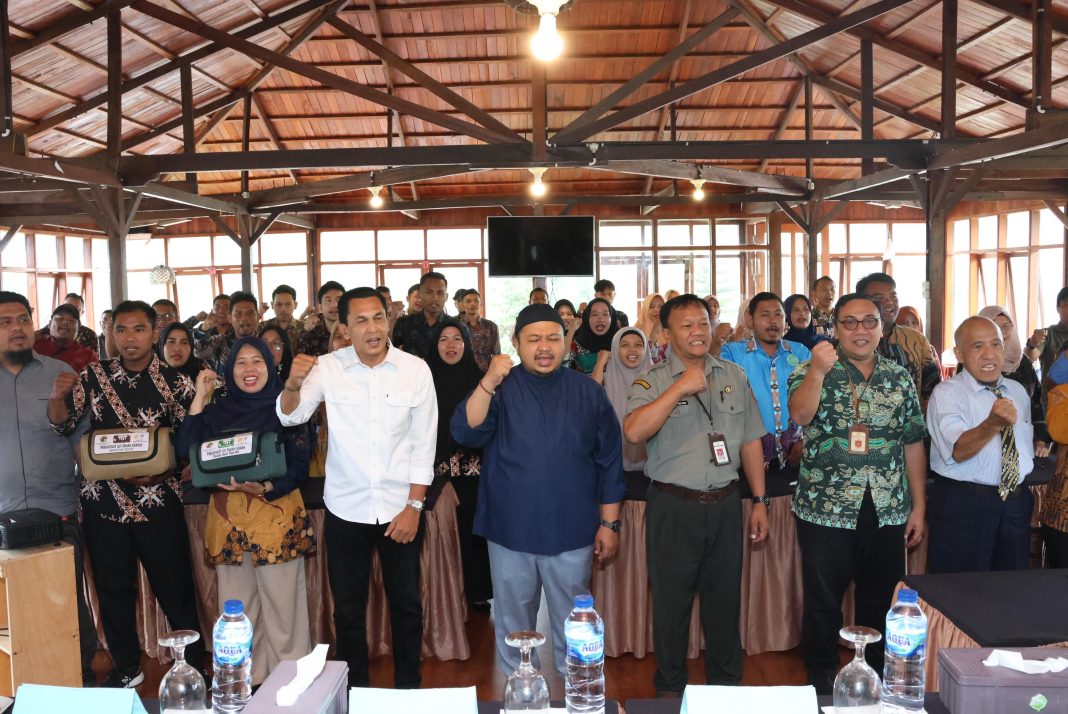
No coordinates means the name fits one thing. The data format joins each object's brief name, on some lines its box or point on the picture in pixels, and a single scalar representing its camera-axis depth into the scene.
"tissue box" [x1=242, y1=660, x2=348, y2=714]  1.32
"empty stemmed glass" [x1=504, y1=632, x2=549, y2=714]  1.39
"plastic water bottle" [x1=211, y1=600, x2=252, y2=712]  1.41
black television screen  10.61
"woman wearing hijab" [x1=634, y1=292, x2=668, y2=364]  5.11
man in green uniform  2.63
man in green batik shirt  2.66
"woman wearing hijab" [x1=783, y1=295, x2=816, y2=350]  4.56
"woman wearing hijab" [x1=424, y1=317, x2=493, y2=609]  3.66
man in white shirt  2.69
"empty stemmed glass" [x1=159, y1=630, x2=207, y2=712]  1.46
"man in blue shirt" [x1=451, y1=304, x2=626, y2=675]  2.54
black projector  2.48
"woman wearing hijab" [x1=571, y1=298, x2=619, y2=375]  5.11
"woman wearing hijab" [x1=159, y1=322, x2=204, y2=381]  3.76
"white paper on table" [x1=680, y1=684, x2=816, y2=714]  1.34
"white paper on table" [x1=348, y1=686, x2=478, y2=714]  1.35
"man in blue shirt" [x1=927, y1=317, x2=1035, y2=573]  2.74
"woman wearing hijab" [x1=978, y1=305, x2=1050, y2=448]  4.39
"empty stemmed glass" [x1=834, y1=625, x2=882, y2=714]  1.43
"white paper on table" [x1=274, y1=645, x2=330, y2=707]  1.34
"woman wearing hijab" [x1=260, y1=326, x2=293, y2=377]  4.29
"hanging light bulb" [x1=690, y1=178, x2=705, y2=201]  8.96
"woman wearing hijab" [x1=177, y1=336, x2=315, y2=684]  2.81
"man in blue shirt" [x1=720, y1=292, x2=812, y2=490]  3.59
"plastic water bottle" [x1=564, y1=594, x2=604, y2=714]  1.42
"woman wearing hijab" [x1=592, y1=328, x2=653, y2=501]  4.00
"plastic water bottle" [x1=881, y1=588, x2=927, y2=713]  1.42
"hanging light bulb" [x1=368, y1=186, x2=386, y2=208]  9.97
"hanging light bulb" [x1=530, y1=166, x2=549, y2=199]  8.84
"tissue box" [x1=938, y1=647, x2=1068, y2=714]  1.34
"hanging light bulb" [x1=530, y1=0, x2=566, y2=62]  3.22
